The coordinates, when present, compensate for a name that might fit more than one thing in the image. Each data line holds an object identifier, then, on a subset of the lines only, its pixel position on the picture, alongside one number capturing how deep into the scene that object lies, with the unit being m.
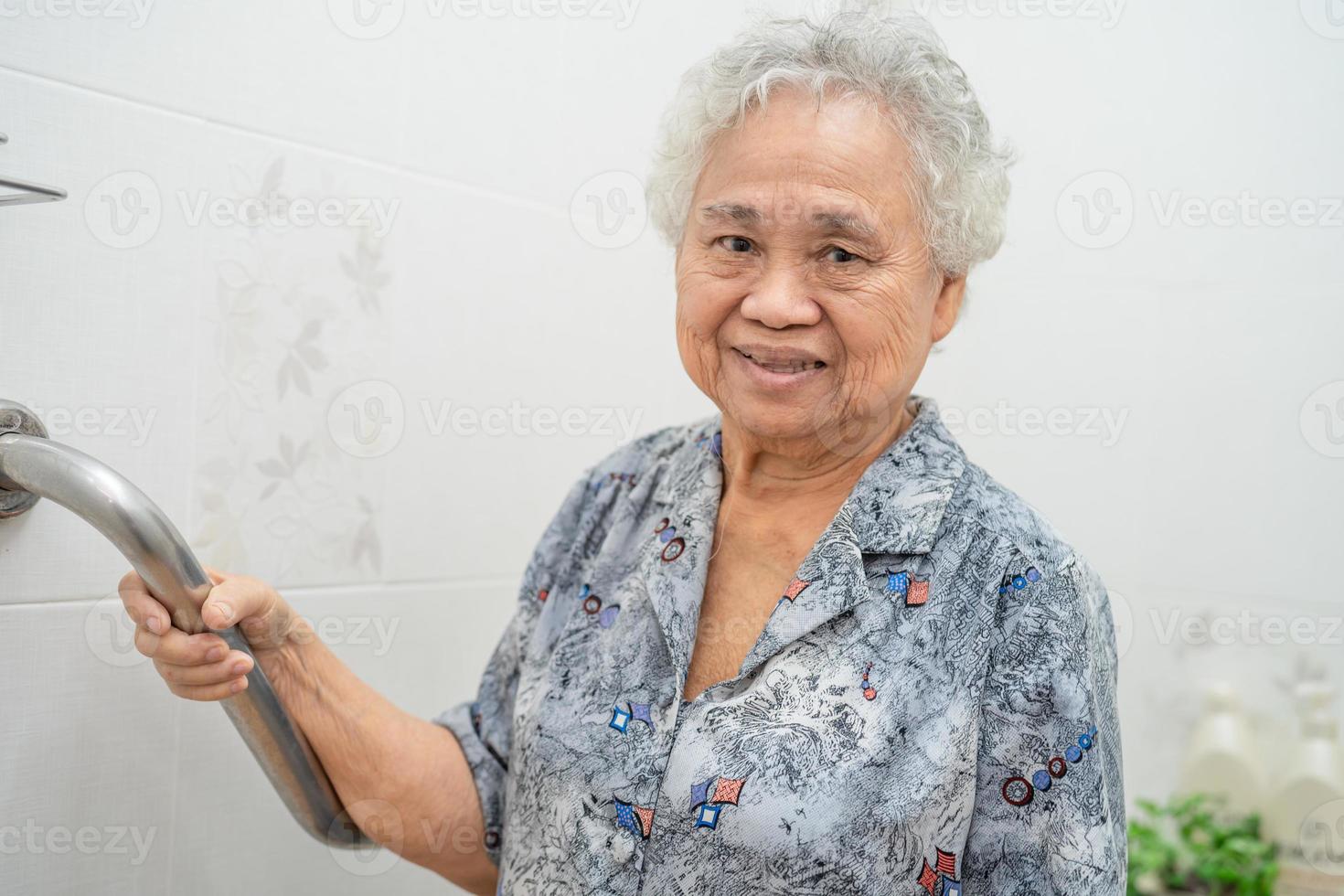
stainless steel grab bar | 0.74
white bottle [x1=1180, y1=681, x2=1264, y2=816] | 1.48
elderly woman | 0.83
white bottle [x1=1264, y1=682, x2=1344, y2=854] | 1.40
